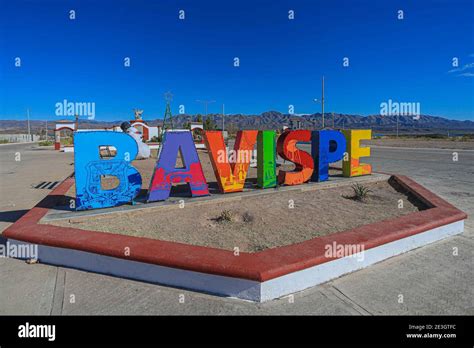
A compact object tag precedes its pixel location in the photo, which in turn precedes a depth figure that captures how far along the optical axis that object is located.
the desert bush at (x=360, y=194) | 6.84
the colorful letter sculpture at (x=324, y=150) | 8.15
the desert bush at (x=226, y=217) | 5.36
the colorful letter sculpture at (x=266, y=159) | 7.23
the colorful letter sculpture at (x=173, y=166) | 6.04
